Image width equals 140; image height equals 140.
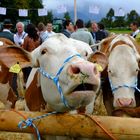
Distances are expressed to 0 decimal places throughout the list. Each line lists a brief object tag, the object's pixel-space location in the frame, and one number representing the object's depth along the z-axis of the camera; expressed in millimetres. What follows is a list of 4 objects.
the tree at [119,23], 75250
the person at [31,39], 9211
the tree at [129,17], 76088
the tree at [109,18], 77300
